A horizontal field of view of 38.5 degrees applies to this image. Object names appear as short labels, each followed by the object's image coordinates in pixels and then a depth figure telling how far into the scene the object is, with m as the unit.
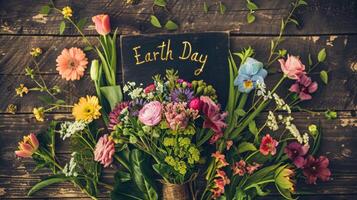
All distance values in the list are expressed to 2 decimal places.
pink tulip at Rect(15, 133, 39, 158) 1.99
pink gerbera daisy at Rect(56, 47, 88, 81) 2.03
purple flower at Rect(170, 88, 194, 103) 1.79
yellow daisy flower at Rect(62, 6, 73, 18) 2.02
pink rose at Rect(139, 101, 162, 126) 1.73
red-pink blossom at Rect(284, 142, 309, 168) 1.97
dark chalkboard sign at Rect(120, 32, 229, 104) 2.03
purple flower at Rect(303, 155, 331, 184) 1.99
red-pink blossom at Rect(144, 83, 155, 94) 1.90
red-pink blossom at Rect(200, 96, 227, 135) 1.80
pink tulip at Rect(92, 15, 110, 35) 2.00
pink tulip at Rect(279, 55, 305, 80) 1.97
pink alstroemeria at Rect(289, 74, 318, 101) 2.02
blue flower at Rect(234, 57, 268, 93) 1.98
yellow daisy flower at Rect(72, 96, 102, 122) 1.98
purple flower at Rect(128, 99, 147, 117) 1.80
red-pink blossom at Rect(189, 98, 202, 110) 1.75
